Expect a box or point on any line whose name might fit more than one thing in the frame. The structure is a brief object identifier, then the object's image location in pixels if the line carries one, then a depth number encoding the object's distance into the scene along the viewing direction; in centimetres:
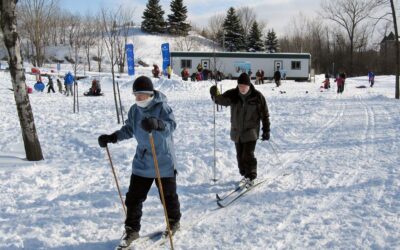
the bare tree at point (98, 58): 5264
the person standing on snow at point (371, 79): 3628
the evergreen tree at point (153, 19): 7231
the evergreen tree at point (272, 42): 7631
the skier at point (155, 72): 3334
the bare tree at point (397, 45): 2147
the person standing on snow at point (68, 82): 2489
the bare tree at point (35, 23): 5047
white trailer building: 4275
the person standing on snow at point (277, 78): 3303
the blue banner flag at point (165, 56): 3424
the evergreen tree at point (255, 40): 7262
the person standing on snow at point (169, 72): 3309
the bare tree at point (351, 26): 5908
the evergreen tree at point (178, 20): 7256
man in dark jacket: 602
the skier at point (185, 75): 3419
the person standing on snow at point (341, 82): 2708
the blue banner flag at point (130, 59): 2830
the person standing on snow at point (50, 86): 2764
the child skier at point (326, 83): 3126
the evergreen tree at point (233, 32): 7200
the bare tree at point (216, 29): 7928
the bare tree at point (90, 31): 5954
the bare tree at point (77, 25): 5759
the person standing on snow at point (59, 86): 2809
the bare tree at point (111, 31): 1341
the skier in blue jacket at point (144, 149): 404
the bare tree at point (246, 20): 8328
